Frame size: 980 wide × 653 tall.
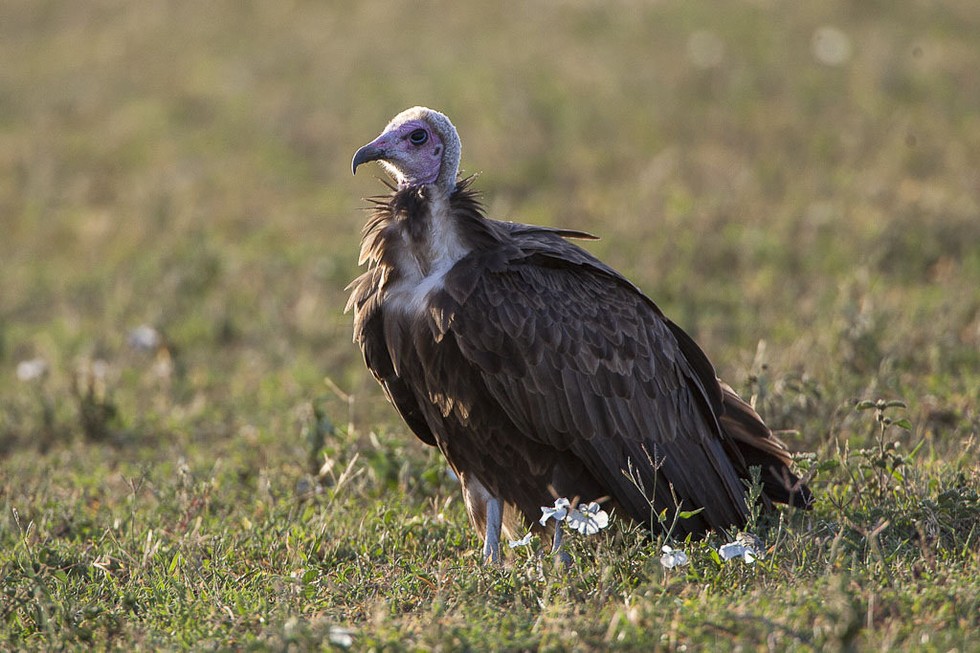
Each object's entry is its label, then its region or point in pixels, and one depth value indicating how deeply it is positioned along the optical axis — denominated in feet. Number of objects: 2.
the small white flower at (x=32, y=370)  46.88
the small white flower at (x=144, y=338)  50.24
